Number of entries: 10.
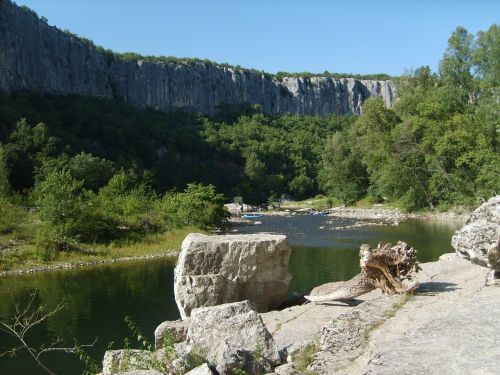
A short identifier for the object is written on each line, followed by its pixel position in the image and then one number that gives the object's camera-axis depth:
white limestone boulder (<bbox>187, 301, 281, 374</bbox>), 7.70
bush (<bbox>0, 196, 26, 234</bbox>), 31.90
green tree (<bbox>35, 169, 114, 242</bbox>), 31.44
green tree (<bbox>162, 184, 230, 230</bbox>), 40.06
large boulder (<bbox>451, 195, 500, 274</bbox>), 9.35
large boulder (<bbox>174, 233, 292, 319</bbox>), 13.66
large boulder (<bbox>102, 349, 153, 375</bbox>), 7.82
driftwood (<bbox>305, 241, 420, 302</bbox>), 11.98
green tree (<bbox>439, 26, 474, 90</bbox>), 49.09
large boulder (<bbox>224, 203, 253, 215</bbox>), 76.94
